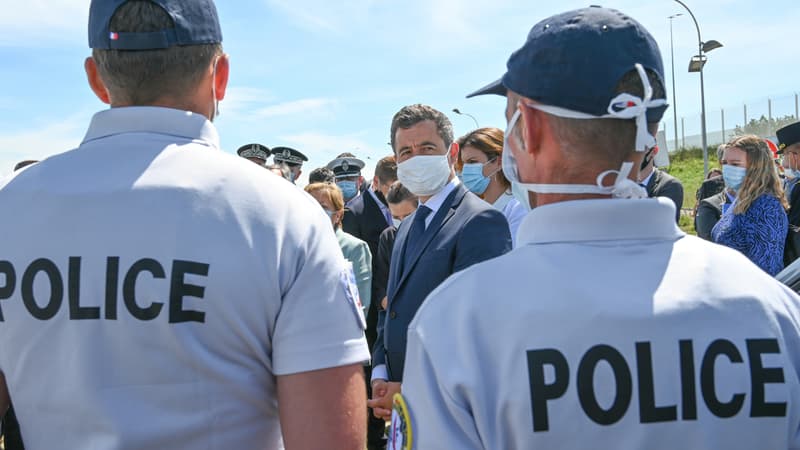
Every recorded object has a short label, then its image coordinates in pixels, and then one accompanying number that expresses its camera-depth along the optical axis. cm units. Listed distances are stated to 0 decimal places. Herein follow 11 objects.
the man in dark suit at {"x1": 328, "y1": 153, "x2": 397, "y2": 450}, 696
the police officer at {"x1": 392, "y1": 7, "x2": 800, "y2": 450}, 125
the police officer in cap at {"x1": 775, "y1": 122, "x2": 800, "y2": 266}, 525
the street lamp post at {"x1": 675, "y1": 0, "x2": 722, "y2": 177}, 1778
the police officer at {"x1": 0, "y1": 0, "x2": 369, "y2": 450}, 144
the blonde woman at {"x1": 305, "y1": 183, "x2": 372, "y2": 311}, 527
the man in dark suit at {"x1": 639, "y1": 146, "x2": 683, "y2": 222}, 495
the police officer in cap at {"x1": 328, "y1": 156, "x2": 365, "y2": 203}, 812
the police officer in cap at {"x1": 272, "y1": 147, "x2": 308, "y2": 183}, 841
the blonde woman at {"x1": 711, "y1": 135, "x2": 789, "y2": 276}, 470
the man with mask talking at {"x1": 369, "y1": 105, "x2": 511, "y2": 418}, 314
